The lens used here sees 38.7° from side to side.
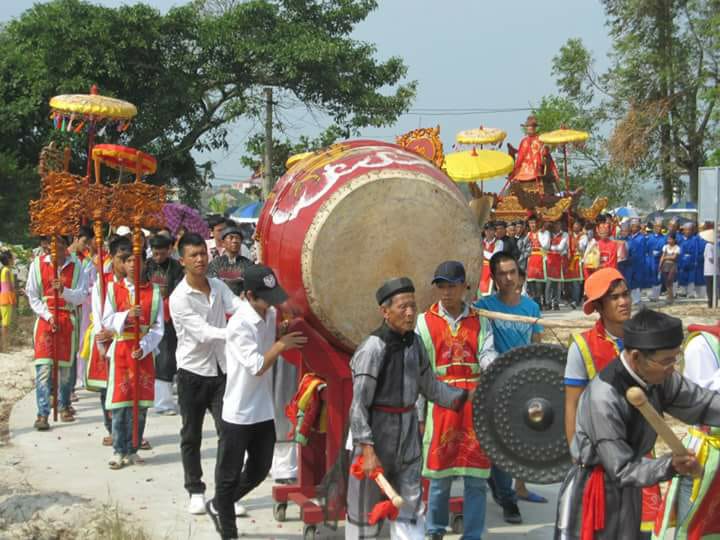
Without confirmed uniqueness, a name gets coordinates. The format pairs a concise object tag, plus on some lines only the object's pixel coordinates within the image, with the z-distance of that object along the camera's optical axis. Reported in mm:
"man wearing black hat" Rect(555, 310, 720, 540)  3559
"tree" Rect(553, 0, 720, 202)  33219
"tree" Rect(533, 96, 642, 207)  36375
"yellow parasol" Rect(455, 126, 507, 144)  19609
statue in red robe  21719
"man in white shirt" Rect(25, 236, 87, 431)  9562
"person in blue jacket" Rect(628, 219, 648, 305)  21266
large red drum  6129
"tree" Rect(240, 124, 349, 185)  25391
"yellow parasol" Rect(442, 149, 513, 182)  16656
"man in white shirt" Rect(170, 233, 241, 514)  6562
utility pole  24641
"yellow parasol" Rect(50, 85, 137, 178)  8383
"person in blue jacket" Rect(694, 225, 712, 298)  21905
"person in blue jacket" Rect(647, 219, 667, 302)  21547
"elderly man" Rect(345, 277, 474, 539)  4844
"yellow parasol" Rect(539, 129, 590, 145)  20938
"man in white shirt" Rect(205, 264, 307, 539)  5676
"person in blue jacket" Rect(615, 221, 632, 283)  19922
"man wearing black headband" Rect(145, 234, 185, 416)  9734
